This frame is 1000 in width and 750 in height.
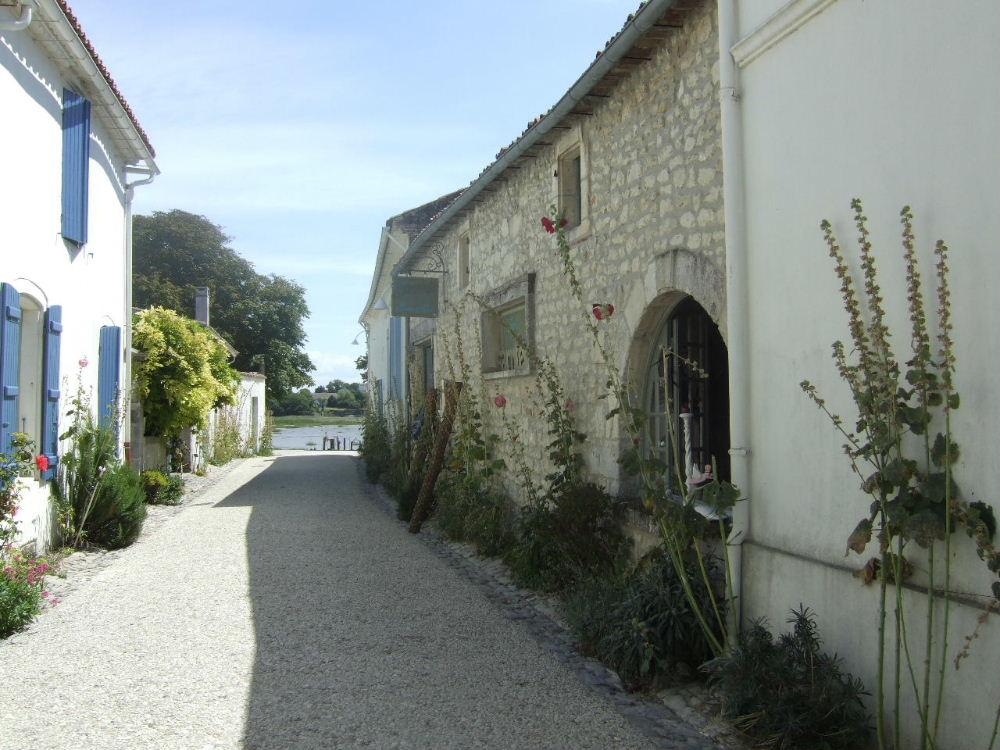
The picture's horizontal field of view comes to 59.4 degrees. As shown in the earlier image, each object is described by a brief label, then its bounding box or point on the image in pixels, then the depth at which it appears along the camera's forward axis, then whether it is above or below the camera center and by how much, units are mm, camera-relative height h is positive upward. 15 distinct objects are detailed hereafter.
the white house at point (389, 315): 16078 +2218
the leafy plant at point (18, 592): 5211 -1099
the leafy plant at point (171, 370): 11695 +588
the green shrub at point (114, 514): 8219 -953
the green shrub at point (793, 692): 3277 -1110
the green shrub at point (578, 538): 5977 -880
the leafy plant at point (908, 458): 2900 -179
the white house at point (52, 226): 6676 +1644
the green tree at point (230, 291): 34344 +4880
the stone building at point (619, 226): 5074 +1336
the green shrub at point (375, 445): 15445 -622
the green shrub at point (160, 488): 11592 -998
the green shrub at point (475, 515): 7930 -1014
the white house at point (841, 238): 2914 +668
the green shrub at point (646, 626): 4277 -1099
